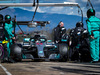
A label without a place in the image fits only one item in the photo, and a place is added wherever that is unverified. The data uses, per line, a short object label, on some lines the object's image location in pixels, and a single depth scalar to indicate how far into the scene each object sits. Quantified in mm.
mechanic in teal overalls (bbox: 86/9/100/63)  13141
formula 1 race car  14539
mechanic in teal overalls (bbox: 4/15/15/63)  14443
